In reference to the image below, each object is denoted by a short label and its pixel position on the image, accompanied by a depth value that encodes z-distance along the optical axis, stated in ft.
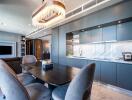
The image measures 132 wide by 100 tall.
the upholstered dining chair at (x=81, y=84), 3.59
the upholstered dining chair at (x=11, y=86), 3.66
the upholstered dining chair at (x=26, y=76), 7.09
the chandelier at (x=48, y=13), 6.23
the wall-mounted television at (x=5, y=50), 24.66
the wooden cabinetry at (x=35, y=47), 34.06
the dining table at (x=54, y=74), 4.26
